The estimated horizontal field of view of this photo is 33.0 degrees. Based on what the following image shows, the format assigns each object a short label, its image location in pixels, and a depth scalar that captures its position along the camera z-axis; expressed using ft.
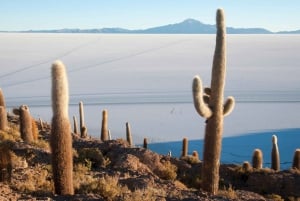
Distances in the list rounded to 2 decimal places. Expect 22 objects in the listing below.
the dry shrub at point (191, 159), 62.34
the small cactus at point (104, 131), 81.28
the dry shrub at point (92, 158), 51.85
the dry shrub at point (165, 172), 54.08
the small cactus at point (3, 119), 67.92
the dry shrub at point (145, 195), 31.09
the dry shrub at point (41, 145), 57.75
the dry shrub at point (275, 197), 47.98
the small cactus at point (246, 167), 58.65
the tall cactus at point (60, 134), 33.14
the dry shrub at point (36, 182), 34.00
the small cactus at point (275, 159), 68.06
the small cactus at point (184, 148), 74.31
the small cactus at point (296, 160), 66.85
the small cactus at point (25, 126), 62.08
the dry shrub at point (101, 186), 34.04
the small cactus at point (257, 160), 65.82
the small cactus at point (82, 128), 85.61
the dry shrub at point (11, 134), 59.31
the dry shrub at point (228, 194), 41.52
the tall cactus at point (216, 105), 41.73
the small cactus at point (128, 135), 85.10
